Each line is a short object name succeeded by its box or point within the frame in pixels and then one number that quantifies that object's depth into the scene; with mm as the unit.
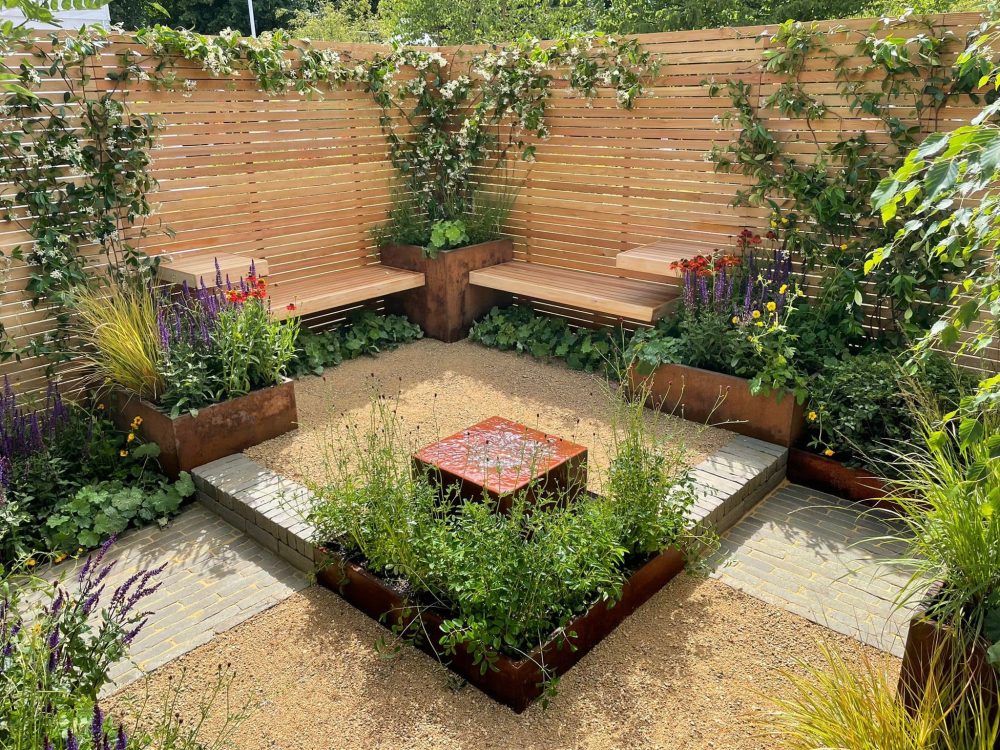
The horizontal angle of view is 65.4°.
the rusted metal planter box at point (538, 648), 2736
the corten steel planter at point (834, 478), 4035
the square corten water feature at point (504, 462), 3332
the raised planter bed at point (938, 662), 2248
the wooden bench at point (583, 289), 5477
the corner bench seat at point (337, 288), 5586
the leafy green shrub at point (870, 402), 3961
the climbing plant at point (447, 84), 5426
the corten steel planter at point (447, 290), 6363
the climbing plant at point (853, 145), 4320
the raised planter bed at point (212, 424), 4133
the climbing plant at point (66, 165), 4352
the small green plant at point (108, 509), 3699
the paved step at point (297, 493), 3652
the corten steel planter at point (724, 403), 4348
